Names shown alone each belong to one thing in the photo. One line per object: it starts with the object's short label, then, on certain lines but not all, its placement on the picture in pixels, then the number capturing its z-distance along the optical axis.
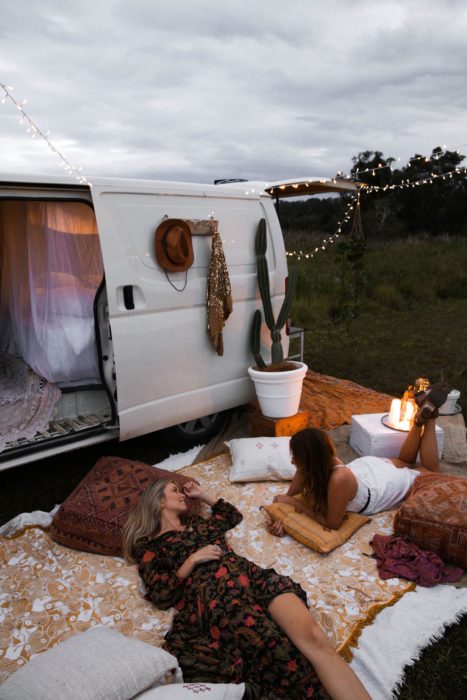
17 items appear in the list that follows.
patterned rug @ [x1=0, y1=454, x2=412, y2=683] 2.39
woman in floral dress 1.87
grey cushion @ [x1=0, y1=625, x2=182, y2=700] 1.60
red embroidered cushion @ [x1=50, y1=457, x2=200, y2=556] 3.01
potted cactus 4.29
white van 3.50
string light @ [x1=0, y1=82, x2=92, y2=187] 3.33
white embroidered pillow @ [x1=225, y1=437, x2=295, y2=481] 3.79
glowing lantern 4.02
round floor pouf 2.69
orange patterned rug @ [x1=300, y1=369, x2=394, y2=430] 4.93
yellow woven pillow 2.90
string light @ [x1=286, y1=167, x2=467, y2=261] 4.95
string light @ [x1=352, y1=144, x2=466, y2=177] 5.18
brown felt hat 3.67
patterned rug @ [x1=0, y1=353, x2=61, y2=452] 3.80
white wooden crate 3.95
